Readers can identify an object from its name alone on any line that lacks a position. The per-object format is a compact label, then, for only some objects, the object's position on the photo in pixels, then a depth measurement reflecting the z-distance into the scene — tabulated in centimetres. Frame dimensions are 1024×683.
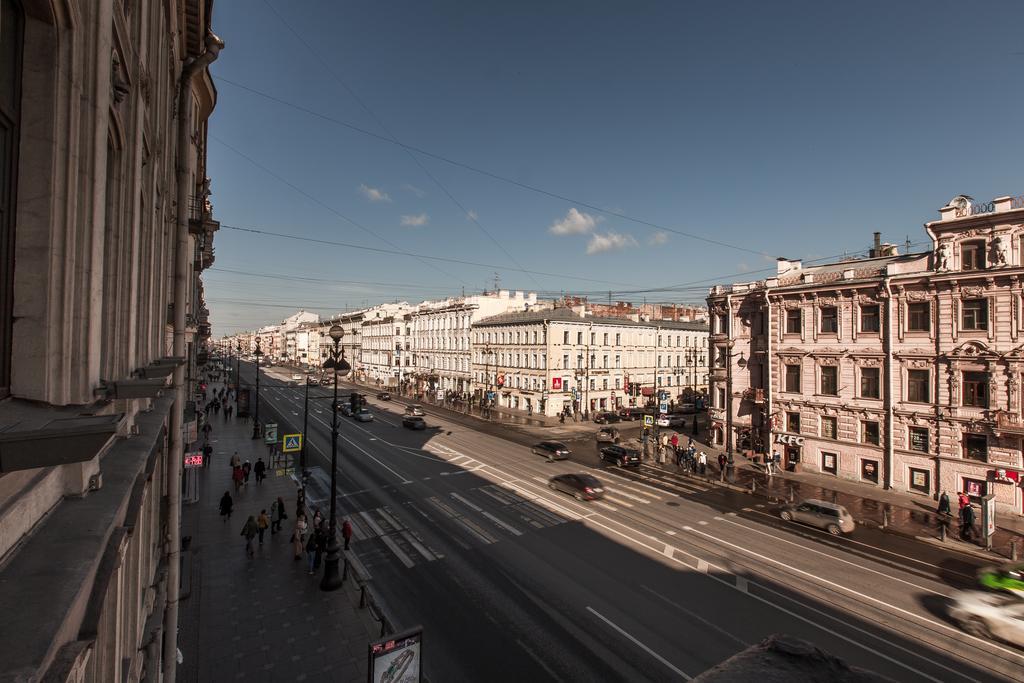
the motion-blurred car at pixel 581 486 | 2414
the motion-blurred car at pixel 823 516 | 2038
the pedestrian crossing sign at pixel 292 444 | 2469
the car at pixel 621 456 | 3142
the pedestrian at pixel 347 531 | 1827
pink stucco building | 2333
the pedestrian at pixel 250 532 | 1753
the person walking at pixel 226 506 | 2091
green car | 1398
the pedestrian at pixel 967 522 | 2044
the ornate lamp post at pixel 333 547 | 1527
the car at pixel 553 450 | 3288
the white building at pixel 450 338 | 6688
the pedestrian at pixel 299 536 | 1755
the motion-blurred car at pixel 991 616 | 1253
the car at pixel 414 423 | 4395
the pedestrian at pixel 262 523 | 1838
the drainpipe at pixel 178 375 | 957
